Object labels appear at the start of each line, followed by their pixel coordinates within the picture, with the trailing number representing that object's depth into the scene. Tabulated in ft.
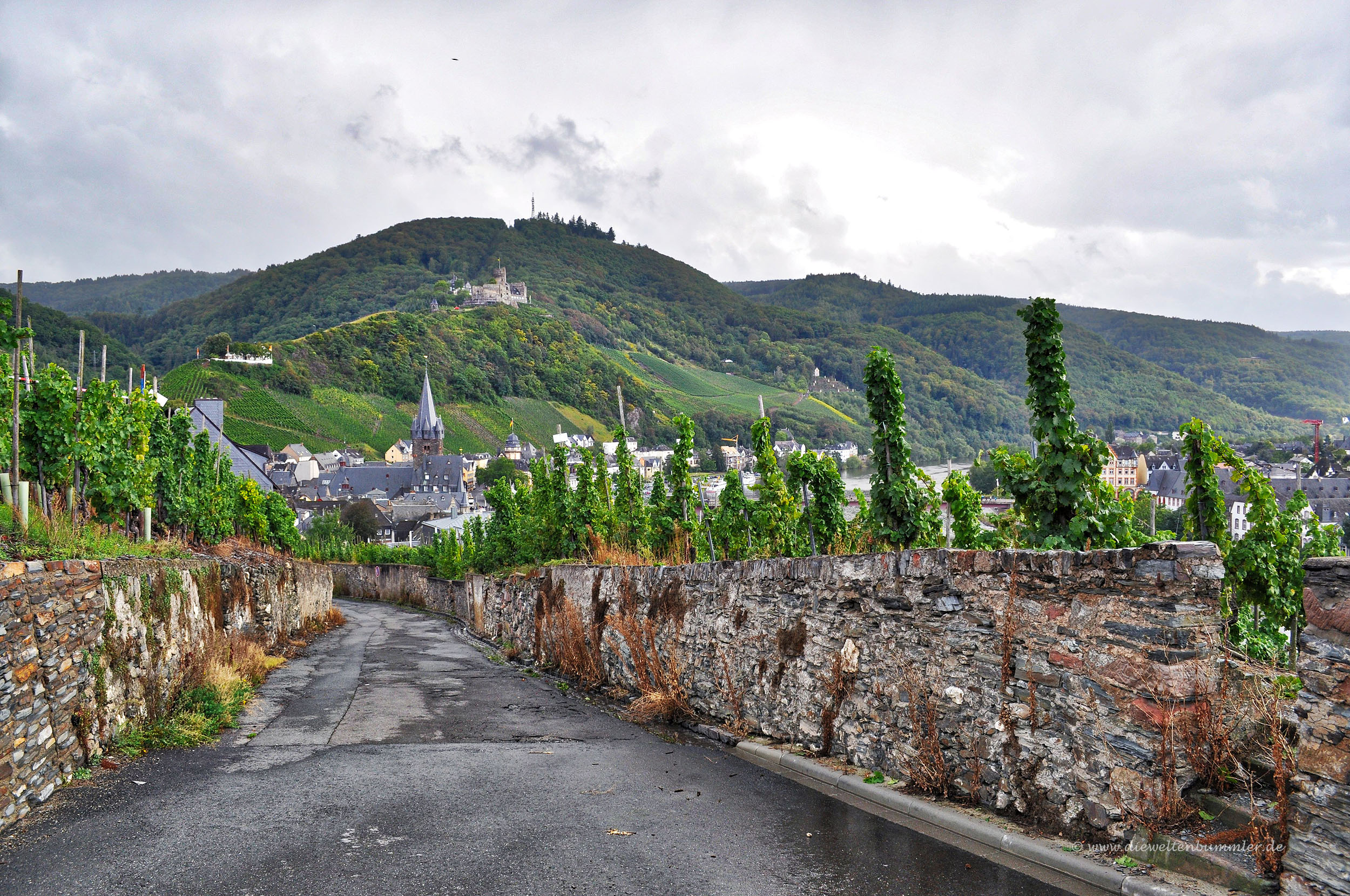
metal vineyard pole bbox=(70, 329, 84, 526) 46.44
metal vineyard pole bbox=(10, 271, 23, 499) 35.24
